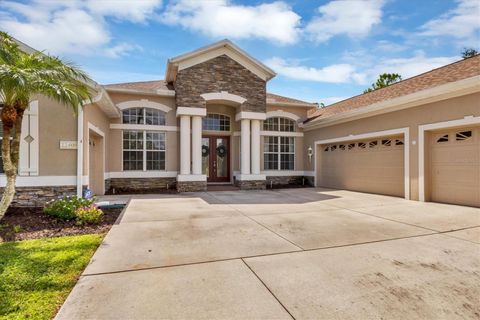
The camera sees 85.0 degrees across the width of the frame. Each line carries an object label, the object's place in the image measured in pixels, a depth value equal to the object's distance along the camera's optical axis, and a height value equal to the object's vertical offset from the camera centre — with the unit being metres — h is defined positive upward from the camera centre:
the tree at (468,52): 27.24 +11.40
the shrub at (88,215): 6.04 -1.21
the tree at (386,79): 29.32 +9.30
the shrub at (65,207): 6.30 -1.09
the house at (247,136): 7.91 +1.07
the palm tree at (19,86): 5.06 +1.55
